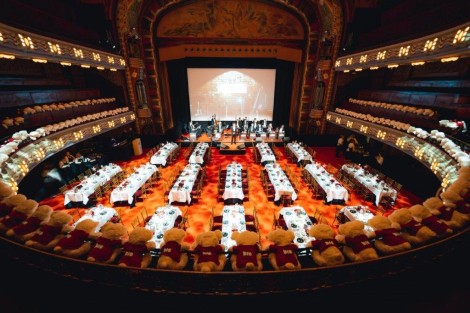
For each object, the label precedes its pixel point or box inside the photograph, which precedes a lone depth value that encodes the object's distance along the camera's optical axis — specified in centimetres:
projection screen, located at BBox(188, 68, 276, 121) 1680
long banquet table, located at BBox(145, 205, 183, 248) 554
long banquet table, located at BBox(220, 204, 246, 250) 531
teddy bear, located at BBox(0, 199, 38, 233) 325
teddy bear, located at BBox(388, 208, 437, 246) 305
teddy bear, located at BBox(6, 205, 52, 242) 309
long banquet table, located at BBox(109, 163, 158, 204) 810
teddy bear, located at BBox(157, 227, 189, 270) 280
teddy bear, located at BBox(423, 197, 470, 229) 327
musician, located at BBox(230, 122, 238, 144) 1491
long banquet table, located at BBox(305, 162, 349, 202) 821
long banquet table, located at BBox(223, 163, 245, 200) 816
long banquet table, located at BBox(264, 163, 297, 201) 812
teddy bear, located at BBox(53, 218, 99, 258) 289
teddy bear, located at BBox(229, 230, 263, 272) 282
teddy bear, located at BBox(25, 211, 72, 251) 300
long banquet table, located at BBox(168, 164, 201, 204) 812
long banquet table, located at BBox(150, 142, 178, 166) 1145
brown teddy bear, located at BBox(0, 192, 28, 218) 345
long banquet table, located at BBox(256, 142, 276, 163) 1179
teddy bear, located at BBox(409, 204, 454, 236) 311
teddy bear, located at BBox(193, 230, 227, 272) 281
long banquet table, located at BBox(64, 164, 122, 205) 802
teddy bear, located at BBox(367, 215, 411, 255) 293
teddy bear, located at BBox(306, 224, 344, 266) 286
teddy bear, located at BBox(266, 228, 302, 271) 282
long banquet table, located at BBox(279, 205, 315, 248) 533
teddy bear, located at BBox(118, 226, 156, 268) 286
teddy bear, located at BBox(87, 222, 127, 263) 286
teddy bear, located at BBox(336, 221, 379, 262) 286
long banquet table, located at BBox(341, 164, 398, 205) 803
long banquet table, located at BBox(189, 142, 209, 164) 1150
